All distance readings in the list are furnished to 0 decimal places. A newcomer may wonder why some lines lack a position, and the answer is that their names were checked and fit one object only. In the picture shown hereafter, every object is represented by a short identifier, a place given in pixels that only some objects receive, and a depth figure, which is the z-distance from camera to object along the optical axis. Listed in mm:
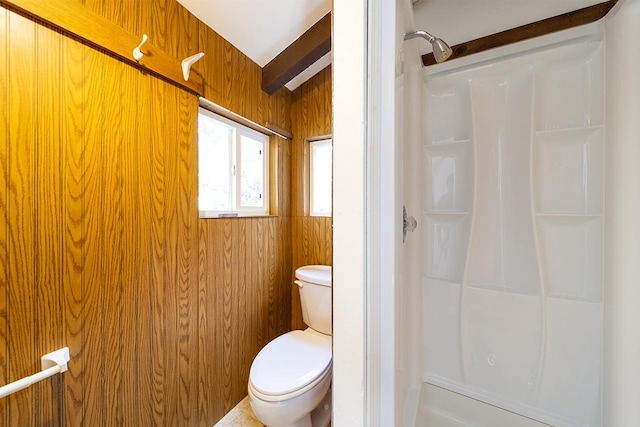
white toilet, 1052
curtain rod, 1317
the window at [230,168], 1400
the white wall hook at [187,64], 1049
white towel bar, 678
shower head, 817
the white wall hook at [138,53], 935
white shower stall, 918
